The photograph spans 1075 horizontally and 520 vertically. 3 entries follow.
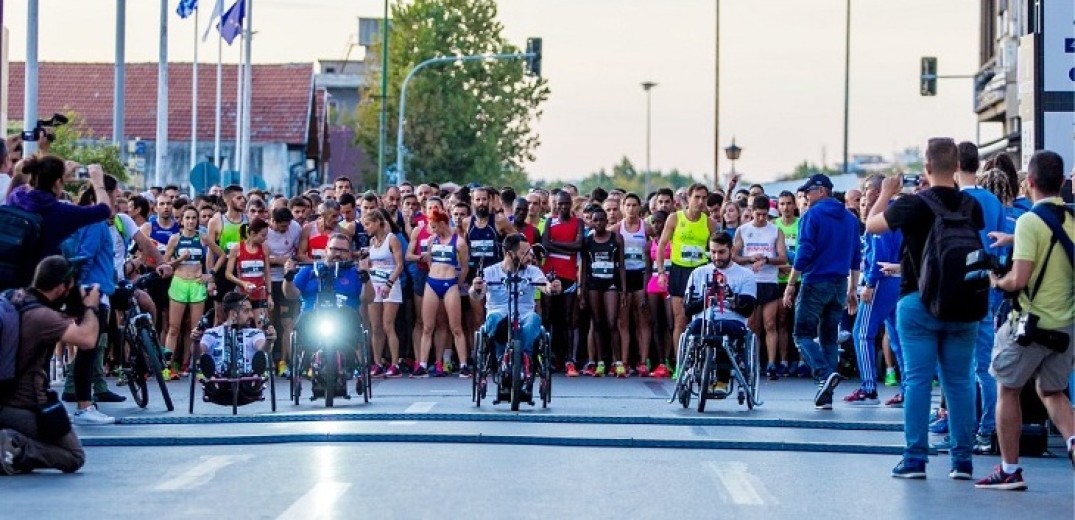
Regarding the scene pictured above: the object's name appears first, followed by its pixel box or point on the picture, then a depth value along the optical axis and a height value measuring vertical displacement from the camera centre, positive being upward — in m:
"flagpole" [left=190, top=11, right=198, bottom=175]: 68.56 +4.75
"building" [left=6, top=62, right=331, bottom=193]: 82.69 +6.12
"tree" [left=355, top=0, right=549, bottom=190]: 87.00 +6.93
